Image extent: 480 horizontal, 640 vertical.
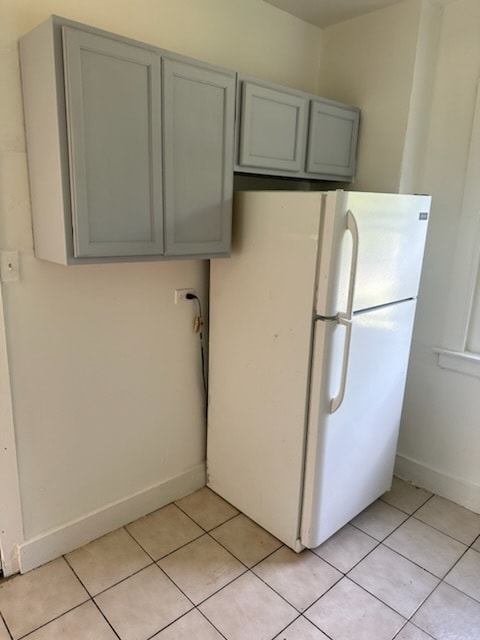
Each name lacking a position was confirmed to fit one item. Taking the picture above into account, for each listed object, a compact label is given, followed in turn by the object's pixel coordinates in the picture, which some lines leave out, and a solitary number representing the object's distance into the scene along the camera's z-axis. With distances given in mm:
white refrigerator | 1738
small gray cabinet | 1881
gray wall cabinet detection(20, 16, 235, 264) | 1390
